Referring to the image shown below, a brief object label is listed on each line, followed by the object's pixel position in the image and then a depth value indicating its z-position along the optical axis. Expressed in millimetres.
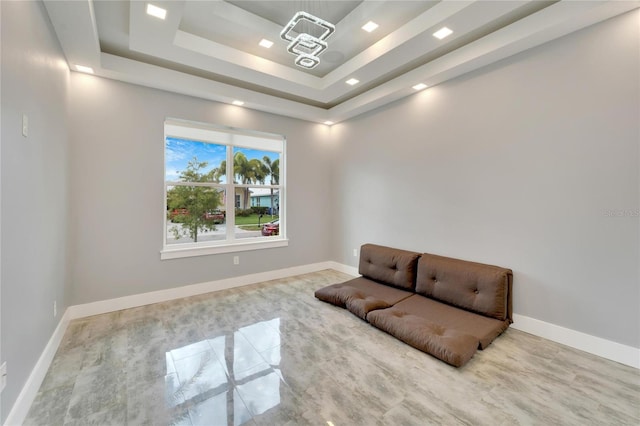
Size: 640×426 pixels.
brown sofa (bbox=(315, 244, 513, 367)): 2390
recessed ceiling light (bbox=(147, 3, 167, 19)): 2211
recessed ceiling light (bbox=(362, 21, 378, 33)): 2675
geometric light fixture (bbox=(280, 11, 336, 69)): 2088
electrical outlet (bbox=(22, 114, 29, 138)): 1696
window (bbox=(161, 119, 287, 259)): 3812
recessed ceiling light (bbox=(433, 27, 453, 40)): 2486
